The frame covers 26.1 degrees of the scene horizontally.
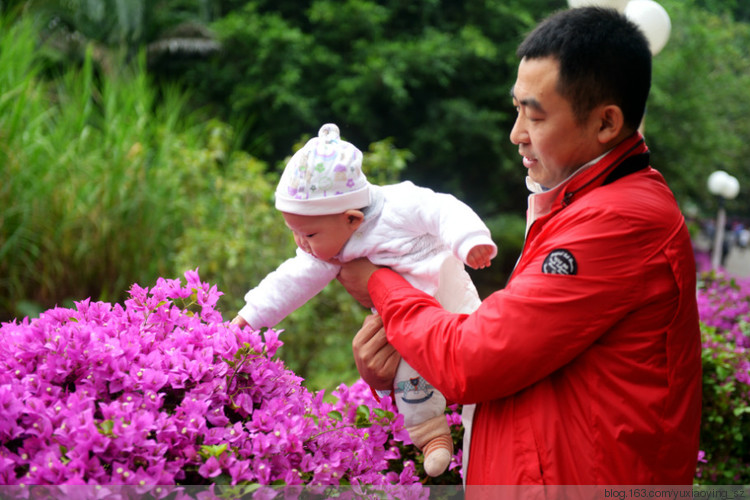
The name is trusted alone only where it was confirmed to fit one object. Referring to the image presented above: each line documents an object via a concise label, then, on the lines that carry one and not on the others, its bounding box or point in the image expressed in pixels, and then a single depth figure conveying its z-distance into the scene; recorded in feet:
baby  7.46
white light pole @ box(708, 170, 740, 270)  49.76
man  6.61
